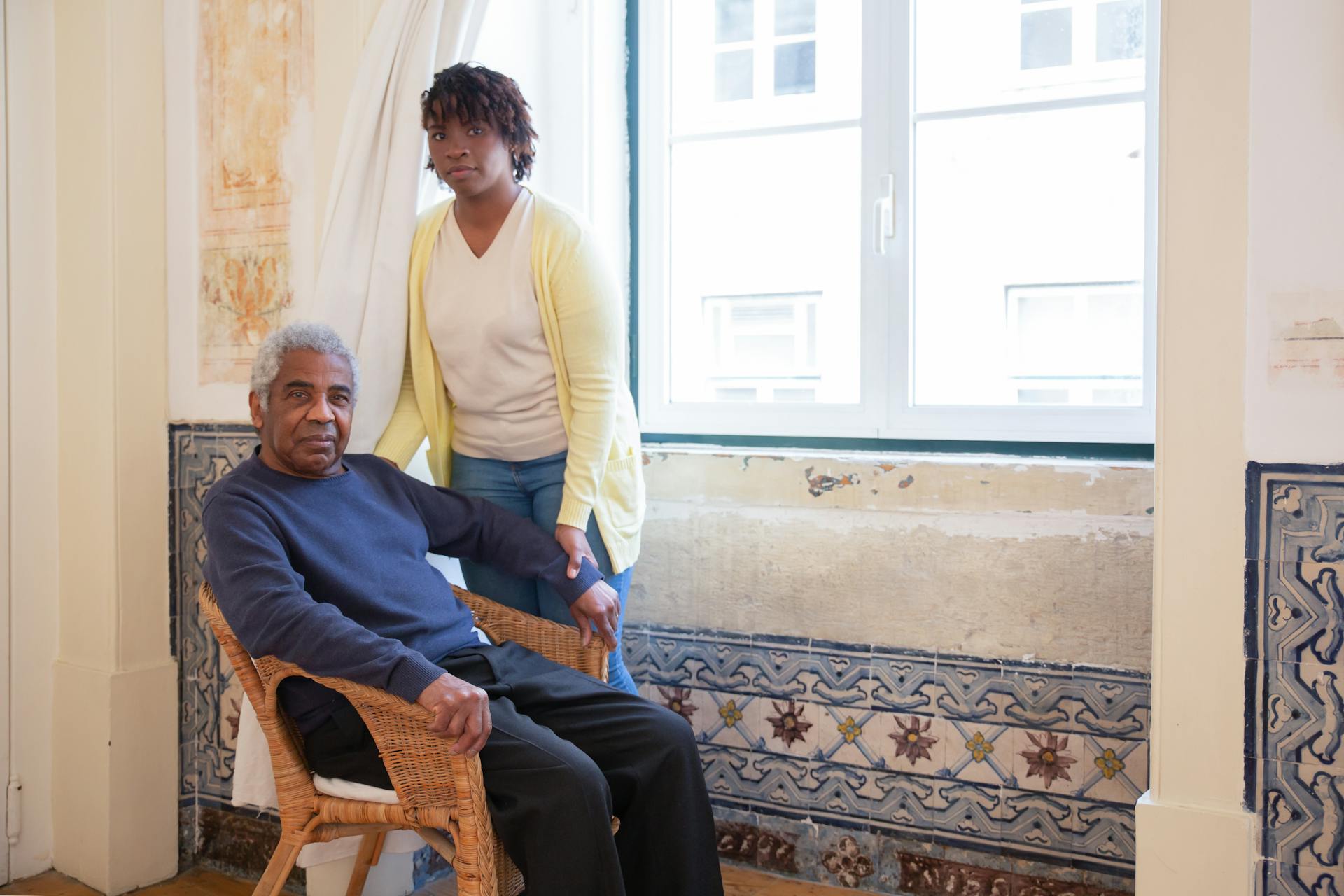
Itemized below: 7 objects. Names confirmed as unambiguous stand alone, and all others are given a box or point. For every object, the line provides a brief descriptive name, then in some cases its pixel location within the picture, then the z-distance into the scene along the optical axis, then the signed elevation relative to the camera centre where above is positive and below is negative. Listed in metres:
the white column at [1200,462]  1.74 -0.06
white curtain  2.33 +0.50
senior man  1.75 -0.38
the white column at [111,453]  2.66 -0.08
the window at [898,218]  2.53 +0.51
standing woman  2.19 +0.14
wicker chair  1.74 -0.62
